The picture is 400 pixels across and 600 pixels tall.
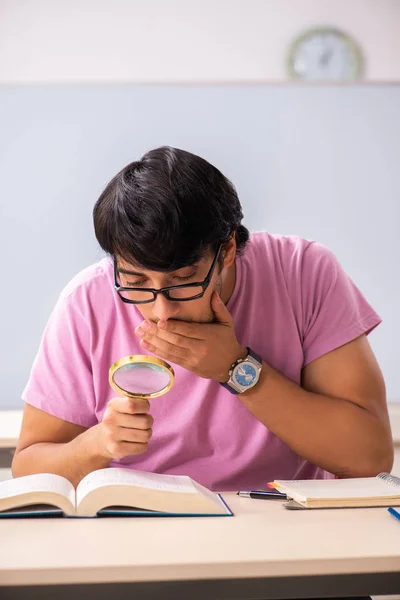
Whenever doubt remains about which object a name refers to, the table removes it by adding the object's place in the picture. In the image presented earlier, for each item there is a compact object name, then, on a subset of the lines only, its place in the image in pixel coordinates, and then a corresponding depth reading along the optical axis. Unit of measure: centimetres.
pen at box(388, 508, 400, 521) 164
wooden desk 147
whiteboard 275
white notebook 170
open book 164
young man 177
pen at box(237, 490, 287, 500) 175
